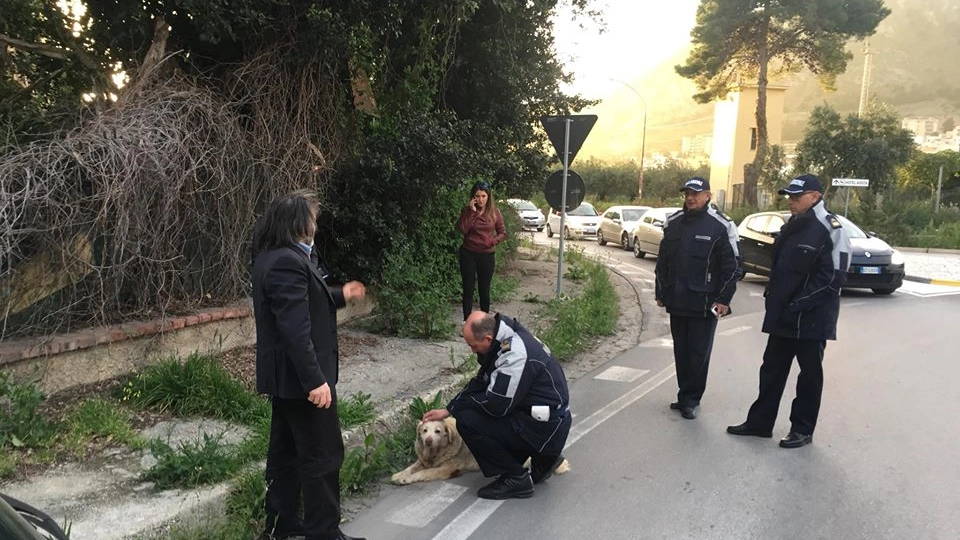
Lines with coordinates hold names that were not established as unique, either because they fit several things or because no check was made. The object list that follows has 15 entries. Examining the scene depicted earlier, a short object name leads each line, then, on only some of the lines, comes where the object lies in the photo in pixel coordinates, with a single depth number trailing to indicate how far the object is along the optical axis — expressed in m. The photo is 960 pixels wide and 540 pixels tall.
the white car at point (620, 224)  23.03
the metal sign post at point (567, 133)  9.77
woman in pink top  8.11
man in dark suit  3.18
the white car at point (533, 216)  28.33
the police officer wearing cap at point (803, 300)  4.95
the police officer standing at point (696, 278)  5.65
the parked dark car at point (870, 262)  12.50
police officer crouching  4.10
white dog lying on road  4.41
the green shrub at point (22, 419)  4.24
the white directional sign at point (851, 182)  18.23
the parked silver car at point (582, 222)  27.16
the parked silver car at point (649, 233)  19.84
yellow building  45.38
